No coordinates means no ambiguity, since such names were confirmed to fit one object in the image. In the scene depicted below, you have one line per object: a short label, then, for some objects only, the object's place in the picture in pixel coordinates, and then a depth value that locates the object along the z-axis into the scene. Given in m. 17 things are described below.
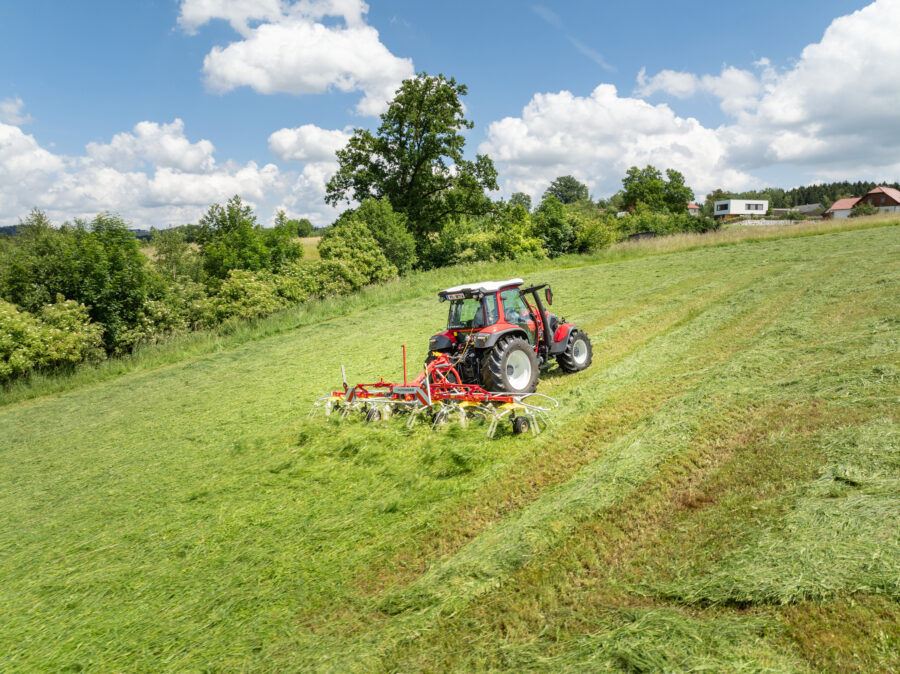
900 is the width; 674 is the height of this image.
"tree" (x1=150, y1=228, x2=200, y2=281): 47.91
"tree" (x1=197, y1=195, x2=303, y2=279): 27.95
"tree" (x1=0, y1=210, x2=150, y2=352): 18.42
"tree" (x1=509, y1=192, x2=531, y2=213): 108.06
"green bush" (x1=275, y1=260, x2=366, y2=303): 22.12
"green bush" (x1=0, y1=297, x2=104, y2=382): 14.47
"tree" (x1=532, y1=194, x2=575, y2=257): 31.20
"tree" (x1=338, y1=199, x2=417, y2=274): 30.97
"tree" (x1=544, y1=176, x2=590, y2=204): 124.19
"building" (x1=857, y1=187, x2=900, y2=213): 73.12
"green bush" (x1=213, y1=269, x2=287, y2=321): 20.48
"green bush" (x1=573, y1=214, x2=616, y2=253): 30.95
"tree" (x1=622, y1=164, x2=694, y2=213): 66.94
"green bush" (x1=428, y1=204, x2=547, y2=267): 30.45
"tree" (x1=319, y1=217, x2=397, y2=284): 25.61
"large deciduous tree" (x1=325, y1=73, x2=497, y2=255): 36.22
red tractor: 7.20
